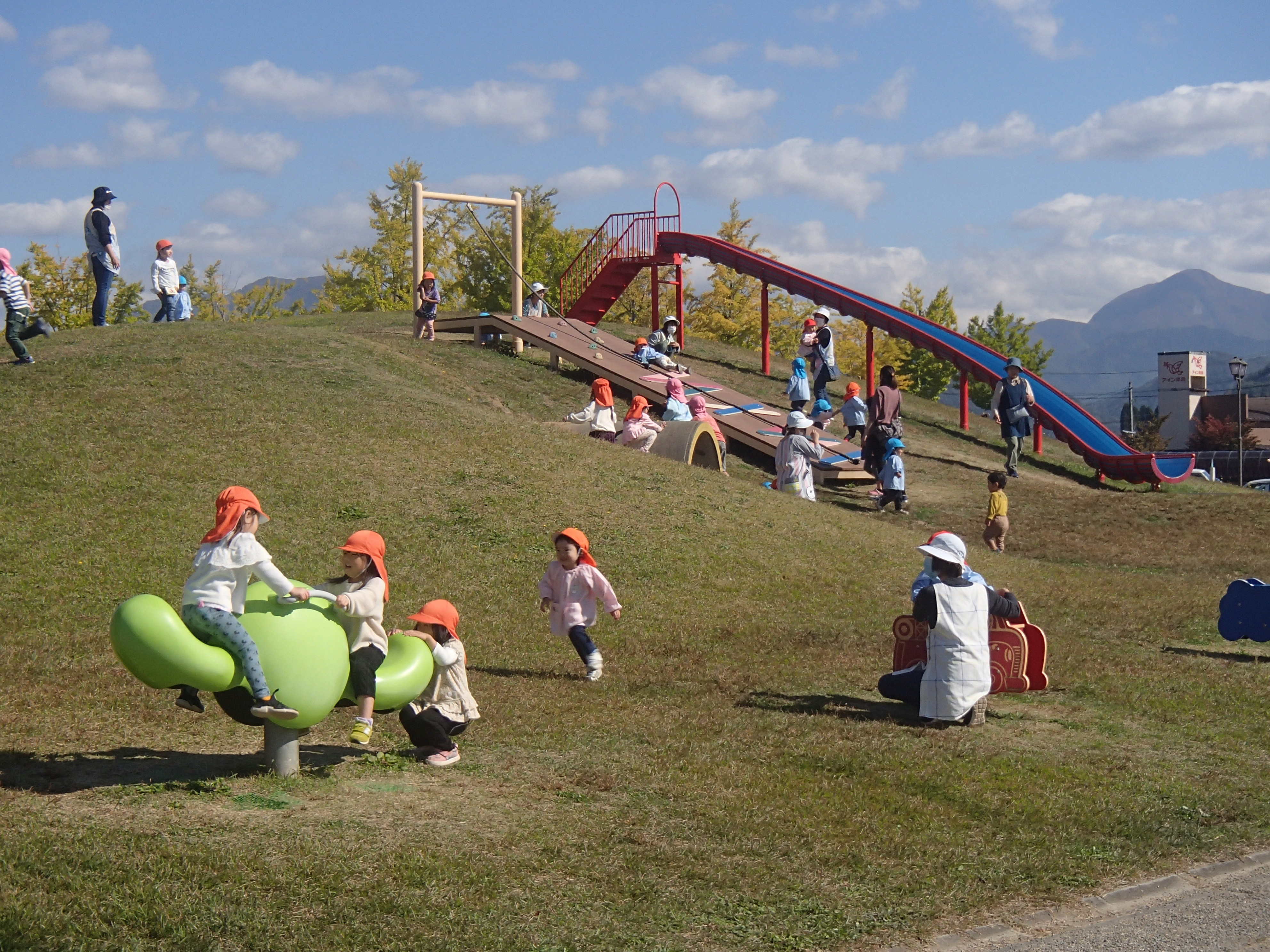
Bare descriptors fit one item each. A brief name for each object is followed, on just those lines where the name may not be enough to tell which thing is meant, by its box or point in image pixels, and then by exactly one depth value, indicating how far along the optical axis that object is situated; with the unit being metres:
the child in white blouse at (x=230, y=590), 6.60
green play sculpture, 6.35
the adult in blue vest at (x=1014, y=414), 25.06
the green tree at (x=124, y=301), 56.03
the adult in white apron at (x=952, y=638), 8.78
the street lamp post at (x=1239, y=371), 49.34
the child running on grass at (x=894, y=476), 20.80
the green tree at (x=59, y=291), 51.47
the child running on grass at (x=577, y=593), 10.19
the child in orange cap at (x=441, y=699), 7.68
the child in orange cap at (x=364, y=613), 7.17
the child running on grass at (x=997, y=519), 17.70
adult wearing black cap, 21.91
